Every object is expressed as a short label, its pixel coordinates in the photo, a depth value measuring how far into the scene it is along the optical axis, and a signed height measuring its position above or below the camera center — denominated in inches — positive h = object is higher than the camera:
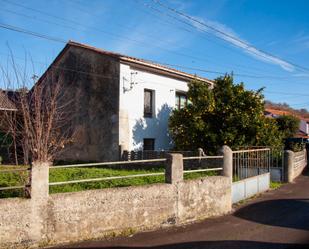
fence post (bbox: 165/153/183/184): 364.8 -19.4
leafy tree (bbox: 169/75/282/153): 700.0 +49.4
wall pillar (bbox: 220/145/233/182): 429.4 -13.8
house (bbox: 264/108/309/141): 1768.0 +125.7
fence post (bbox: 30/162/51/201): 280.4 -24.6
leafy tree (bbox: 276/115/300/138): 1404.8 +89.8
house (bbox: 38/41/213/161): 755.8 +93.4
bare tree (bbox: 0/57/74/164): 344.1 +21.9
